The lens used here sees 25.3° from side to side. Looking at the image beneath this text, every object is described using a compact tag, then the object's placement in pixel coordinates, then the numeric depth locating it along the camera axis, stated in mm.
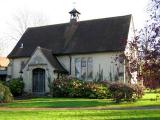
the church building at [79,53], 39500
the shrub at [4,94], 30625
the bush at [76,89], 35594
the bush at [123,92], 29031
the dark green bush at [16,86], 40719
